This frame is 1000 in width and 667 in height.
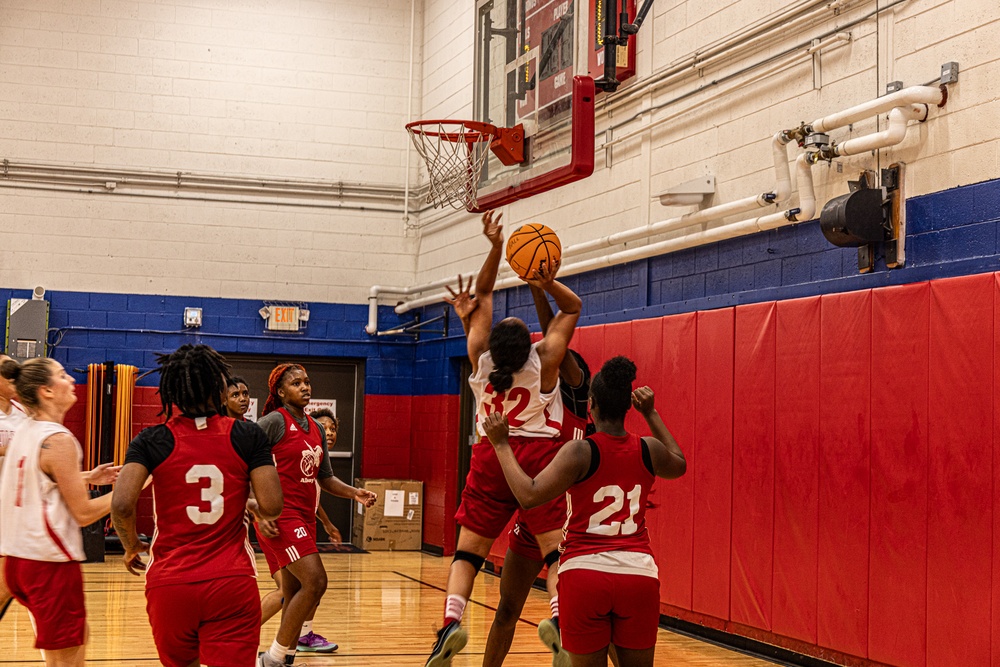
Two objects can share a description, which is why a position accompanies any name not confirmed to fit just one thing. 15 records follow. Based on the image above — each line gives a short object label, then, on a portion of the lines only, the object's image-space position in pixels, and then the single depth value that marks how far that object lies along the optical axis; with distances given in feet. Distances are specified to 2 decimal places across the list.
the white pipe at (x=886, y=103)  19.94
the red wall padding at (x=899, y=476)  19.56
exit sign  43.73
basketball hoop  26.27
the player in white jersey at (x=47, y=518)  14.06
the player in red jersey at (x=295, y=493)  19.52
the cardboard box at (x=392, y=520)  43.47
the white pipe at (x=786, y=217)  20.30
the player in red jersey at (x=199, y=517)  11.63
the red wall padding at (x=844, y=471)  20.93
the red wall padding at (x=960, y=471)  18.26
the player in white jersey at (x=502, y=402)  16.29
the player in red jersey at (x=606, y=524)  12.91
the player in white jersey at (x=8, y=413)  20.72
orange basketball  17.04
